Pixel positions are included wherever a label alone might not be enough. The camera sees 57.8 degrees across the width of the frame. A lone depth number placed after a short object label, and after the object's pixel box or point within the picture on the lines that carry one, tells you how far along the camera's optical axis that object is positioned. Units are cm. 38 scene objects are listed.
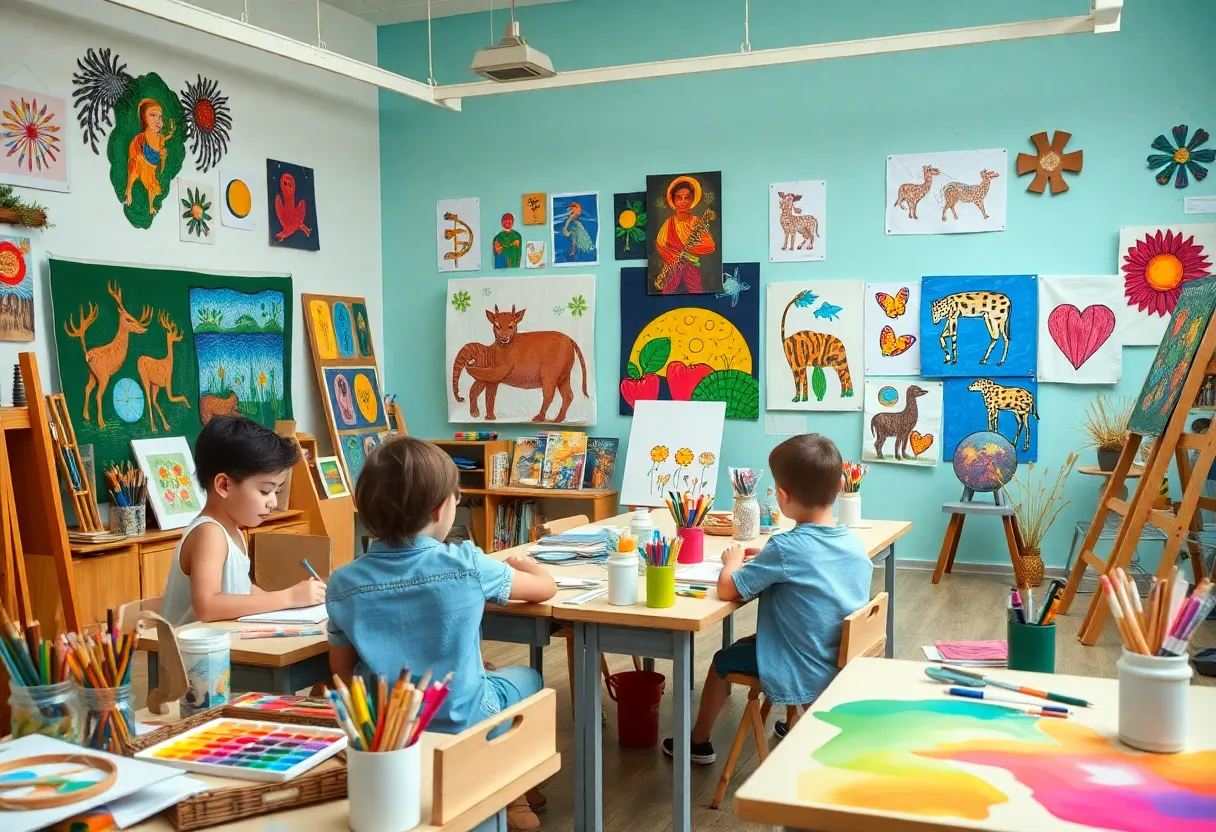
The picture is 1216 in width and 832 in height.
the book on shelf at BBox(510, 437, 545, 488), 709
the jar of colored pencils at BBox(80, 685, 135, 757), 151
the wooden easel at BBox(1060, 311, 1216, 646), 430
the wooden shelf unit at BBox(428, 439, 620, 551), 689
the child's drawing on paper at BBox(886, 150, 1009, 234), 624
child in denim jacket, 217
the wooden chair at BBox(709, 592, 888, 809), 271
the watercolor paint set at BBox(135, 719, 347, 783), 147
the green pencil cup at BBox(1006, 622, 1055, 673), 196
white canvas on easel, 661
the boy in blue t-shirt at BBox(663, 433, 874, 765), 280
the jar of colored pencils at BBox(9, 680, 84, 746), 148
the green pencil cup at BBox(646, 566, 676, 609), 265
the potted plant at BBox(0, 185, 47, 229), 492
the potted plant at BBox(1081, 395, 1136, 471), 585
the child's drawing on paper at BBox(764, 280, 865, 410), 655
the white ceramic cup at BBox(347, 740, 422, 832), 129
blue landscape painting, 607
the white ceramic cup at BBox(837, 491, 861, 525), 389
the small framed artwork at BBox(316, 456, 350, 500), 664
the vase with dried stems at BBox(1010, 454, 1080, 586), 610
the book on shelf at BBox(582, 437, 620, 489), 704
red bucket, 359
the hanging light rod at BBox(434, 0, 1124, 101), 515
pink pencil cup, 324
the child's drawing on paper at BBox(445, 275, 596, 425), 718
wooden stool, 593
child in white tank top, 264
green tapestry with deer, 532
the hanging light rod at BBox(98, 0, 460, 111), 479
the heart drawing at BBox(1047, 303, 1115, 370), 605
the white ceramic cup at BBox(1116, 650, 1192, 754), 151
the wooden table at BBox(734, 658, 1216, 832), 132
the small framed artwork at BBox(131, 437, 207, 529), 546
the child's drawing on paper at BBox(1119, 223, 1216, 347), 588
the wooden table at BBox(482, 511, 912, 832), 261
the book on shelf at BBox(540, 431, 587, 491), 696
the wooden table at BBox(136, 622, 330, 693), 230
